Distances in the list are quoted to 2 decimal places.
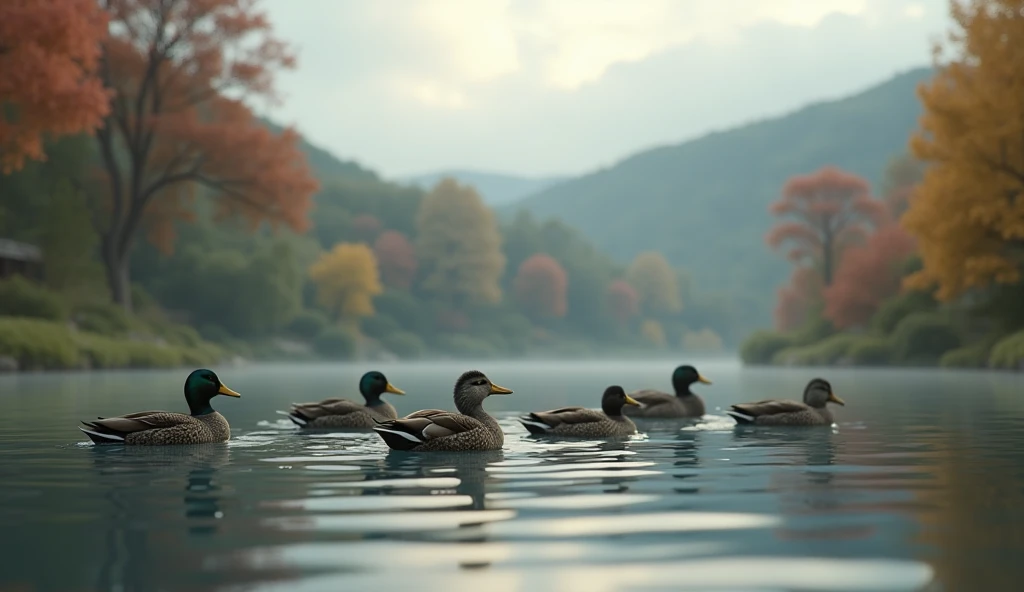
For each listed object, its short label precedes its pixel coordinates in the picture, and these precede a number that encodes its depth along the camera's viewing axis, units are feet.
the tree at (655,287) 467.11
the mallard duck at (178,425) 40.68
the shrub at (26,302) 134.51
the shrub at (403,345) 292.20
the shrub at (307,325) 262.06
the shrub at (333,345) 256.52
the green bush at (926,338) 161.79
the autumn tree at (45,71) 102.63
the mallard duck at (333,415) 51.70
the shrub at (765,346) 215.92
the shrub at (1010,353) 125.59
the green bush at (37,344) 118.83
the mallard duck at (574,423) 46.98
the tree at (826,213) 228.84
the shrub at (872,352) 172.35
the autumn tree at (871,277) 193.77
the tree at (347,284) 280.72
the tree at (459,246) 351.87
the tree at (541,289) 391.65
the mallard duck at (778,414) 52.95
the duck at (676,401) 59.52
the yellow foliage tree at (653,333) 436.35
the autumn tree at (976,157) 122.72
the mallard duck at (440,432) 38.70
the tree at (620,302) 435.94
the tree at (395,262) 355.36
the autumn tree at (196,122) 155.22
